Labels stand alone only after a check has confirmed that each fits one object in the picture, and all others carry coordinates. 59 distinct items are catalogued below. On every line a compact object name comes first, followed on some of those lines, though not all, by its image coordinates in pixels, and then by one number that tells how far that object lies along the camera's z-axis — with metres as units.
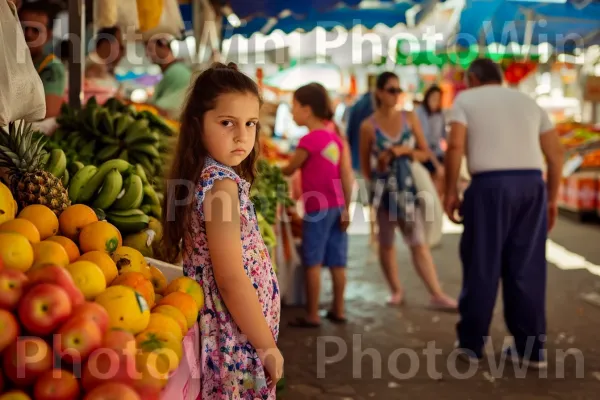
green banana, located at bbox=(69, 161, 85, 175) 3.11
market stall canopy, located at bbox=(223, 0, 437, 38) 10.79
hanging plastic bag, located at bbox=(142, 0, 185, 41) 5.21
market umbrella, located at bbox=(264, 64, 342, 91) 13.42
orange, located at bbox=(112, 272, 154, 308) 1.97
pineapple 2.31
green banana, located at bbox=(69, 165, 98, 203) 2.85
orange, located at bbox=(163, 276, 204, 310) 2.16
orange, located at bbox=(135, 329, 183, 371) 1.68
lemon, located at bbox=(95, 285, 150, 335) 1.74
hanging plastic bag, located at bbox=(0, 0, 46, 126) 2.25
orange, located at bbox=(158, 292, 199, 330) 2.04
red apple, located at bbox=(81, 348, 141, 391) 1.55
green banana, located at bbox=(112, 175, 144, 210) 2.94
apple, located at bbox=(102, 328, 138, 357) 1.61
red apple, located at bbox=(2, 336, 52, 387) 1.52
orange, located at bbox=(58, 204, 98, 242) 2.24
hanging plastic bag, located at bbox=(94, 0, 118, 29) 4.38
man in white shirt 4.40
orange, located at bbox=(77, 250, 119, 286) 2.00
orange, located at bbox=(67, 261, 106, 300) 1.82
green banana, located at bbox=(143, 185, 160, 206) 3.21
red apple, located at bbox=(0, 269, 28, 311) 1.60
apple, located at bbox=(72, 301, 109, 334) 1.62
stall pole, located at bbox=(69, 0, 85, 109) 4.41
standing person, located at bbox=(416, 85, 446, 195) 9.53
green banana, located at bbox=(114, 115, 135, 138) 4.02
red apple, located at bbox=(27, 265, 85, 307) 1.66
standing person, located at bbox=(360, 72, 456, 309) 5.85
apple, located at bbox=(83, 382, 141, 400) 1.49
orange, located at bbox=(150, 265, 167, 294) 2.29
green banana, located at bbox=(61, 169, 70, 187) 2.82
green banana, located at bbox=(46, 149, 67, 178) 2.82
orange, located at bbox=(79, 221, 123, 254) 2.15
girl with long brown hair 2.15
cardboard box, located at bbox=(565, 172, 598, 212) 11.25
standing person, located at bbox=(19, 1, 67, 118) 4.54
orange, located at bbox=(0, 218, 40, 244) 1.95
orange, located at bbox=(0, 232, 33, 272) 1.75
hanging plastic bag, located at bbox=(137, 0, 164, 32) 5.05
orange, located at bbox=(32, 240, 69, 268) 1.87
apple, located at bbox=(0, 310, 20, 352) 1.54
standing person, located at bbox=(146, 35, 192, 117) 5.65
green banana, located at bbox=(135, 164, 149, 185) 3.25
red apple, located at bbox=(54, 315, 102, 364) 1.55
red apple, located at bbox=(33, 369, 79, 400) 1.49
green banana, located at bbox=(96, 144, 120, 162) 3.86
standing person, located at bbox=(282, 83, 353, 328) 5.29
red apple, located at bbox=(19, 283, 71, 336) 1.57
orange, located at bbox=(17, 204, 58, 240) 2.12
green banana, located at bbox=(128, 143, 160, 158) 3.94
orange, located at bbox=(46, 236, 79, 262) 2.04
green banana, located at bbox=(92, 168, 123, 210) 2.86
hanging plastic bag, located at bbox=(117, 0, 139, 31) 4.49
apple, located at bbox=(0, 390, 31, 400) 1.47
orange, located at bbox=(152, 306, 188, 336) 1.94
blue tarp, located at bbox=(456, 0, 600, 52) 10.20
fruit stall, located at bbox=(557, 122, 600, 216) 11.12
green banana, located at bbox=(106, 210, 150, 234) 2.84
